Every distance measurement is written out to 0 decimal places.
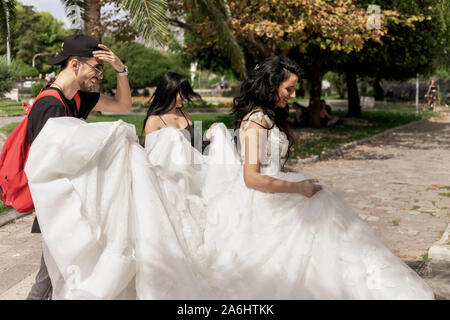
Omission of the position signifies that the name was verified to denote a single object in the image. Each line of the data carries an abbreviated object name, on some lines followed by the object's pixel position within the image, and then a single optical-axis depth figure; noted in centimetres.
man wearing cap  329
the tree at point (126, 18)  873
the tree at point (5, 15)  1053
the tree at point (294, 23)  1248
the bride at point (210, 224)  310
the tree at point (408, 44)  1672
